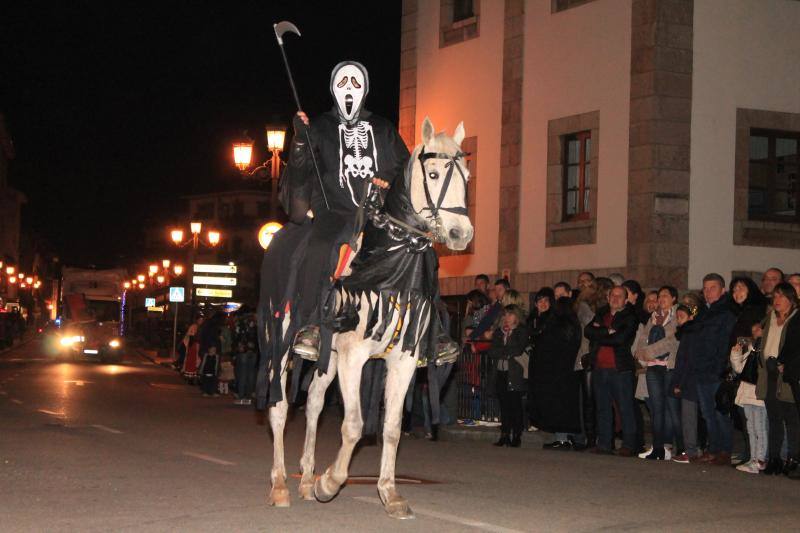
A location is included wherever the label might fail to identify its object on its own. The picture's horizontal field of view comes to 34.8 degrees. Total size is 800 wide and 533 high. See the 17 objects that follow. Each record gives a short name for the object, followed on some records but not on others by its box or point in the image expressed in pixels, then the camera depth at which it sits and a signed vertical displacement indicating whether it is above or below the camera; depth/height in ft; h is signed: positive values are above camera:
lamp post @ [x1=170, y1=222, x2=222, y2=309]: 137.49 +11.78
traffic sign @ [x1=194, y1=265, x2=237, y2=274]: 123.24 +7.16
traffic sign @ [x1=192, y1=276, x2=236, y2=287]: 123.43 +6.03
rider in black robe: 31.48 +4.18
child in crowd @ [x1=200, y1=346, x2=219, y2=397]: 90.22 -2.08
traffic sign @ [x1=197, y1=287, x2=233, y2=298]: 124.16 +4.86
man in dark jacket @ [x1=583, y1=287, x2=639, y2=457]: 51.26 -0.25
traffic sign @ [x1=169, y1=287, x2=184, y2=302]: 148.46 +5.47
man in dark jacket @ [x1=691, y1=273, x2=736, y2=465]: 48.47 -0.22
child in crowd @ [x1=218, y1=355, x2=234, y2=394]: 91.91 -2.02
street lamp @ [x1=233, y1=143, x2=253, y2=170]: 90.63 +13.46
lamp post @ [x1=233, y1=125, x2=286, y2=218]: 83.66 +13.07
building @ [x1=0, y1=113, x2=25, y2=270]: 444.96 +48.35
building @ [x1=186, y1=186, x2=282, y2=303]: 411.95 +42.52
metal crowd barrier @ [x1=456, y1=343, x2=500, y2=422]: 59.57 -1.68
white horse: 28.66 +0.98
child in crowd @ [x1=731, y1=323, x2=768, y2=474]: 46.03 -1.64
